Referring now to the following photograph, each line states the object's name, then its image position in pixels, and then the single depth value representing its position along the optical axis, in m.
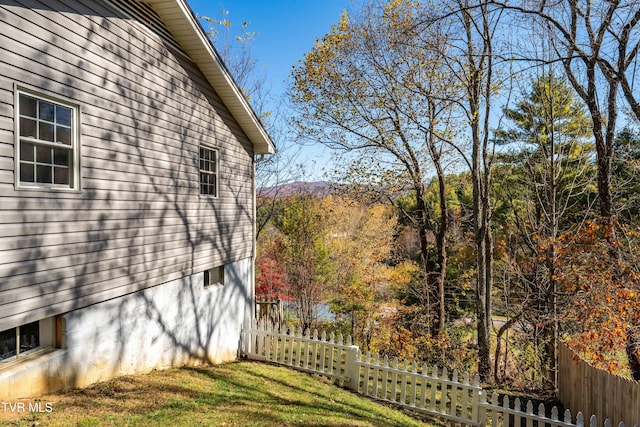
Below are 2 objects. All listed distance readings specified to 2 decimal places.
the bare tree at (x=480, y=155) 11.83
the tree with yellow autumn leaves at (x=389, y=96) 13.09
